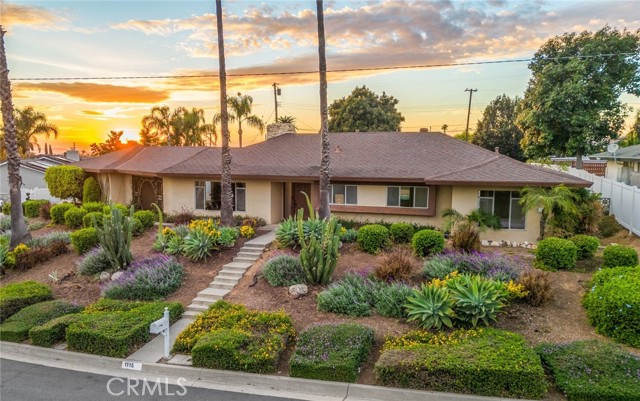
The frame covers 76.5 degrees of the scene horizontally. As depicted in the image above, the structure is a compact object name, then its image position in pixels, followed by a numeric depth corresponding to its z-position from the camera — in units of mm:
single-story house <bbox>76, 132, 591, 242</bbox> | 15984
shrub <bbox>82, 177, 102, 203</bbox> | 24531
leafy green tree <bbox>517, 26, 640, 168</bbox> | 24906
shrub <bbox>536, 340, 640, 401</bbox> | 6320
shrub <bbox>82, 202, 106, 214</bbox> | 20550
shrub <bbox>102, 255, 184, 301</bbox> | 12000
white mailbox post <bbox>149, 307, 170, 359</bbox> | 8188
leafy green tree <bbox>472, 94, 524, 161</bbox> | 44219
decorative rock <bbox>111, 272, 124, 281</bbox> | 13062
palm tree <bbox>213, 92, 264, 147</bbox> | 36094
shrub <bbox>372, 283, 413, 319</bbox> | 9719
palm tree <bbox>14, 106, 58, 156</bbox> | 44344
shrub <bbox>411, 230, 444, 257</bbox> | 13195
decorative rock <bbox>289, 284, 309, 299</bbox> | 11188
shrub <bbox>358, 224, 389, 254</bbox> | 14090
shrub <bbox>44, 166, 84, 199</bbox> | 24825
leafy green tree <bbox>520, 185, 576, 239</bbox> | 14117
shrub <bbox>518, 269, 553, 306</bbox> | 9656
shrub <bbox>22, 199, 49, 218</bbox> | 24531
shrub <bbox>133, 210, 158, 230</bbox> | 18531
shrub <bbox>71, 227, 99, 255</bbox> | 15586
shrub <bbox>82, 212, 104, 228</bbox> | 18219
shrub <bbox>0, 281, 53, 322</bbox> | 11000
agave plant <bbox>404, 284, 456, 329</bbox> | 8727
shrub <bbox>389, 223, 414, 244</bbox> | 15273
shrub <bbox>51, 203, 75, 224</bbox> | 21000
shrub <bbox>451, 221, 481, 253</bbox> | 13258
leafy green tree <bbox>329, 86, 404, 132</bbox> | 41438
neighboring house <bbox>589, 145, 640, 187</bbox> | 23734
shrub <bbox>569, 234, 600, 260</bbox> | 12539
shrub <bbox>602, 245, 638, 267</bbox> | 11281
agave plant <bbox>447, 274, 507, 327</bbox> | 8695
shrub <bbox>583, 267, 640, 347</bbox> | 8039
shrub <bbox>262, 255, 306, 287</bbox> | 11930
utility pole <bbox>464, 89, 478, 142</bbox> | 46500
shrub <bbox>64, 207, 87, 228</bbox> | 19781
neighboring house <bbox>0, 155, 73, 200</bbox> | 33812
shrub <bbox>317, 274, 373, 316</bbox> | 10047
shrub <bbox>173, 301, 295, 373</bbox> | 7877
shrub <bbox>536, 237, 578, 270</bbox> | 11820
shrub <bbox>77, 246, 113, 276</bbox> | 14055
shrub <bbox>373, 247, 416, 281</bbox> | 11305
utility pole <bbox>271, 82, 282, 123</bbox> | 39781
